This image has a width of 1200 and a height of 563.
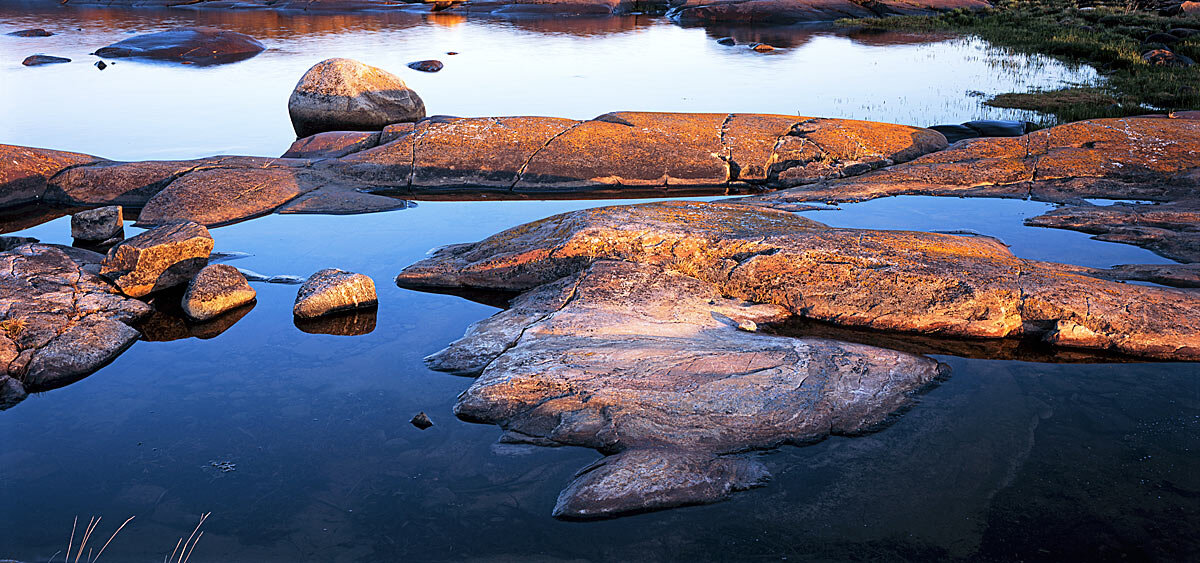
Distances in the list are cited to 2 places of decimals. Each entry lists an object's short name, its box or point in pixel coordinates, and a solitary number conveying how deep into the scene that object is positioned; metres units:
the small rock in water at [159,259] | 8.93
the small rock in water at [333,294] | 8.47
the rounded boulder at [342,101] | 16.08
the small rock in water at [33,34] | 35.81
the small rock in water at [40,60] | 27.73
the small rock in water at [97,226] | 11.11
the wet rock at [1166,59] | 22.91
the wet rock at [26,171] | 12.81
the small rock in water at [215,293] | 8.53
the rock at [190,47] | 29.46
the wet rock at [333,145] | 14.21
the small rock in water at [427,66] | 27.05
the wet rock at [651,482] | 5.29
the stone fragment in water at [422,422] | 6.34
